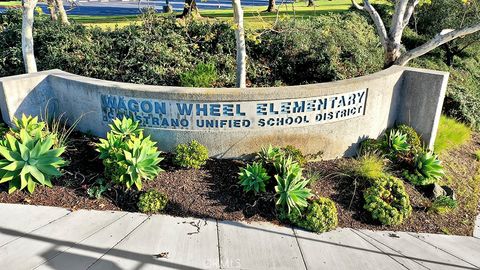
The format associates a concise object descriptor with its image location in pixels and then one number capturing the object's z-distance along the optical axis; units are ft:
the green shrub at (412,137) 25.11
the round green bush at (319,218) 18.67
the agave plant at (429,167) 23.11
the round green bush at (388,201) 19.86
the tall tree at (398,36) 28.94
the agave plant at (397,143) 24.35
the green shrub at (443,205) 21.36
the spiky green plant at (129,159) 19.26
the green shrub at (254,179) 19.79
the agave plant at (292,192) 18.93
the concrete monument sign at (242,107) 21.75
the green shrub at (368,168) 21.54
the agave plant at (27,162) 19.03
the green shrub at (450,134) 28.04
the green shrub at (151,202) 19.02
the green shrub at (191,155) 21.18
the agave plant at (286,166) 19.88
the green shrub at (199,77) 26.04
